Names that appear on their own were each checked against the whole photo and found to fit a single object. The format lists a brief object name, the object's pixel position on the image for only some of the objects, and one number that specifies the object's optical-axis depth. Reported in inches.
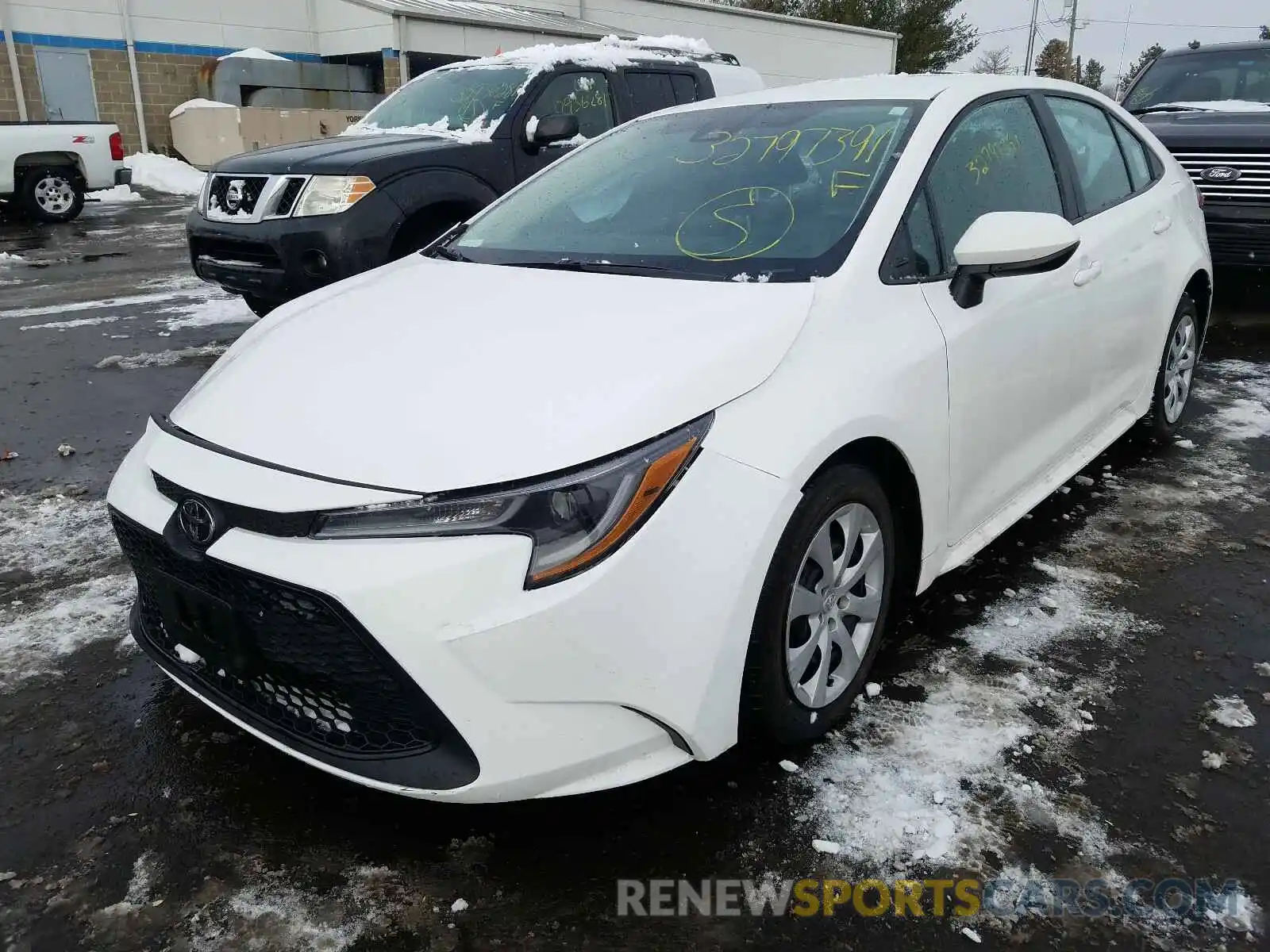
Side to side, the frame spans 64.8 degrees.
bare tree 2014.0
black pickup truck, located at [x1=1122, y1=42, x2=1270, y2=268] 273.4
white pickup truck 523.8
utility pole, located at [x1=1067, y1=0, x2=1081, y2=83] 1996.8
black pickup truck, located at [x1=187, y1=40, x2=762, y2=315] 235.0
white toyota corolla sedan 75.9
